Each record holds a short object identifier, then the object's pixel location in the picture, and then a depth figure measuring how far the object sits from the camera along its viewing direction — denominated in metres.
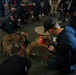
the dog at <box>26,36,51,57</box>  2.08
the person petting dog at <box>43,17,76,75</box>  1.36
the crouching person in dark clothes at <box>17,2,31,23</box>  3.53
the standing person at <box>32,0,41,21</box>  3.76
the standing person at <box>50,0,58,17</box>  4.22
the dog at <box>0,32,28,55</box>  2.19
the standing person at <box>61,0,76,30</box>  2.07
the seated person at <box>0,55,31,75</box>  0.96
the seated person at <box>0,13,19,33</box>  2.90
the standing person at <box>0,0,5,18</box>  3.83
